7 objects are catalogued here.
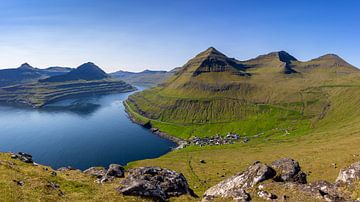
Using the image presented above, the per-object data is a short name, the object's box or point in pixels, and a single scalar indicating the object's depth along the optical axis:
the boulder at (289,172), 46.72
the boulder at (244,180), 44.81
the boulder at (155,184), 42.84
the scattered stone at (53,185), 44.12
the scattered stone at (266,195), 38.72
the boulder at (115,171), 57.44
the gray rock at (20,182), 43.62
